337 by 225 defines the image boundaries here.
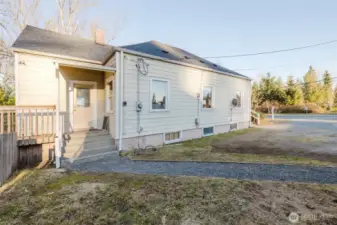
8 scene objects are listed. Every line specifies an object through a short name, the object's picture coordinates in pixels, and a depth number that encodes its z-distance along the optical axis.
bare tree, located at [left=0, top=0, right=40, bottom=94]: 12.30
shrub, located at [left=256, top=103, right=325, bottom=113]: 29.97
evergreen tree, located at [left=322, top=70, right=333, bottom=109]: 33.56
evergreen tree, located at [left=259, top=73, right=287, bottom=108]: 23.06
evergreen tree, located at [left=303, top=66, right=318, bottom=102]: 32.75
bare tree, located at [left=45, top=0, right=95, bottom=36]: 15.76
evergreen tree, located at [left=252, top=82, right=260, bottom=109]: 20.91
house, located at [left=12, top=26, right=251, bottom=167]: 6.19
